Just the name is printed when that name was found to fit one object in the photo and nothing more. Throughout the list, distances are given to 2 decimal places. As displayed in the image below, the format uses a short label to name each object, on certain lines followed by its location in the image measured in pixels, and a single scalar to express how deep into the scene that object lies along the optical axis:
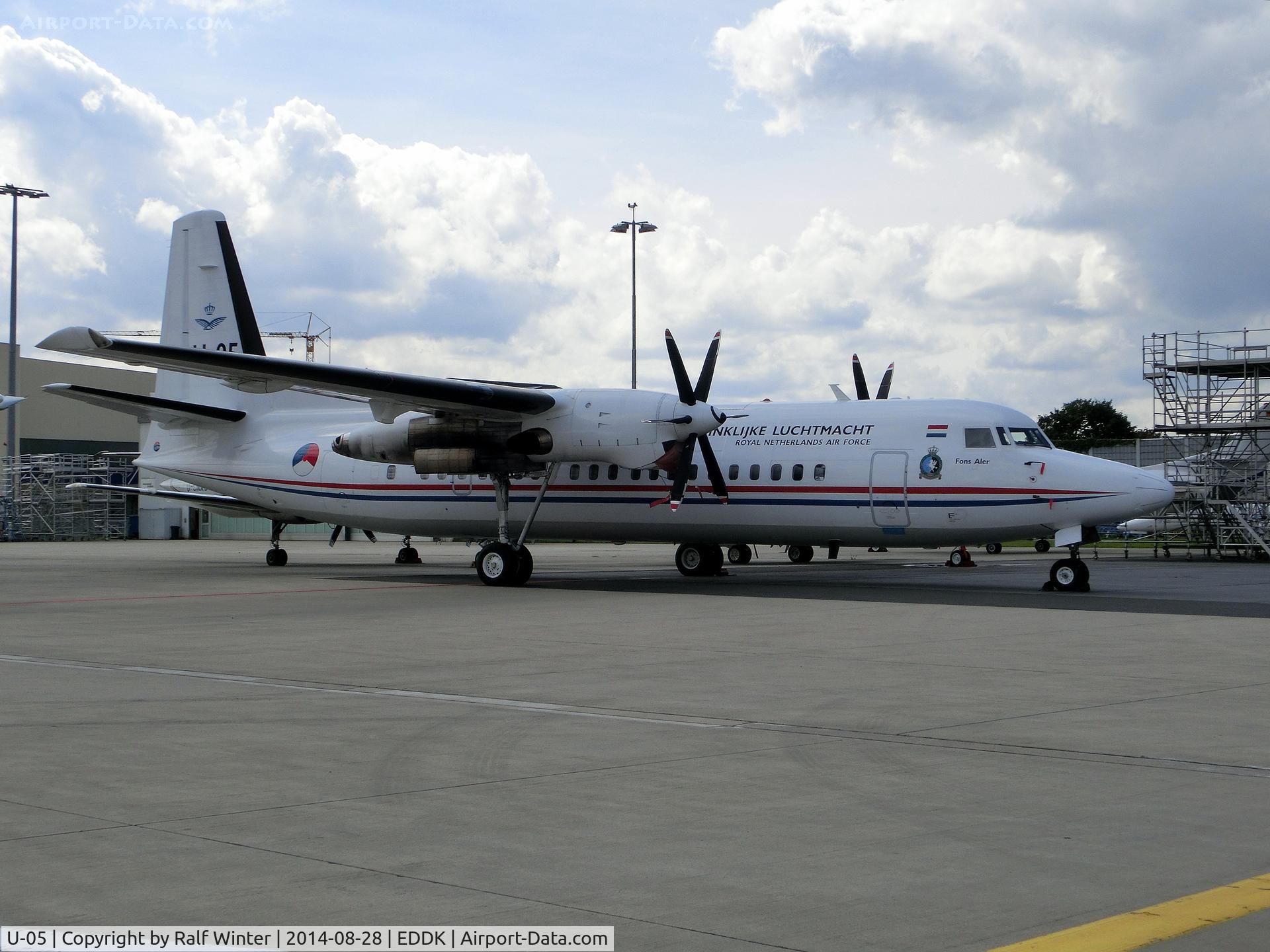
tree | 116.07
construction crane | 108.32
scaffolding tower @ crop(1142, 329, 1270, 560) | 38.72
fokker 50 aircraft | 22.05
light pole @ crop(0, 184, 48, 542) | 61.16
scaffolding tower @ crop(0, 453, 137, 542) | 68.69
